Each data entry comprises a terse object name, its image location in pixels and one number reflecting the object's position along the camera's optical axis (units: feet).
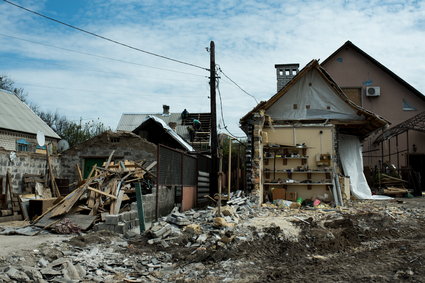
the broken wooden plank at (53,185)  49.65
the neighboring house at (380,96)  79.10
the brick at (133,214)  31.71
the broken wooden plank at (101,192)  34.38
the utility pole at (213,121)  52.44
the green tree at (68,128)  130.62
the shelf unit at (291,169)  49.73
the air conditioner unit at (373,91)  81.00
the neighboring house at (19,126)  73.26
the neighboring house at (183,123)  88.12
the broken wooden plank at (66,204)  32.53
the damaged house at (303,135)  49.47
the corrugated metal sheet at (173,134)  73.57
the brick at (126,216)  30.51
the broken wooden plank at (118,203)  34.14
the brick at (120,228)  29.66
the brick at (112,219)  29.73
